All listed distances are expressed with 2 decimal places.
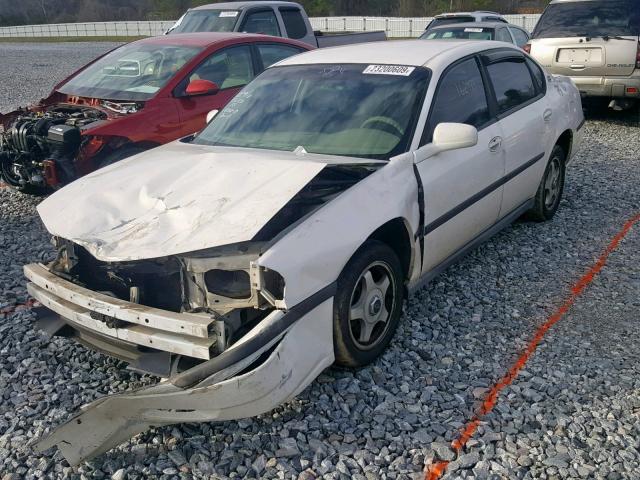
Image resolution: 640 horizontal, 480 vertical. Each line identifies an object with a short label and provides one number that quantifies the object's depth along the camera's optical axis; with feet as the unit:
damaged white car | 9.14
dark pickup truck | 34.04
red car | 18.78
